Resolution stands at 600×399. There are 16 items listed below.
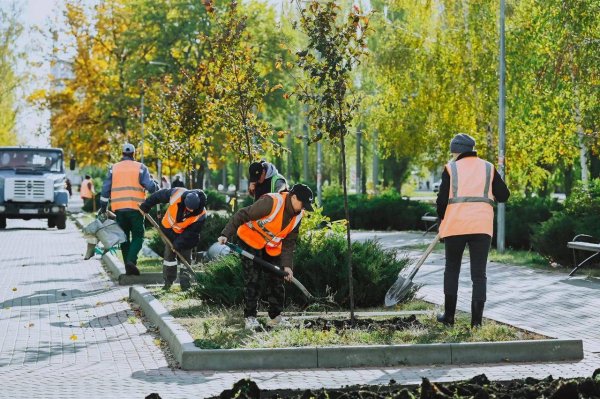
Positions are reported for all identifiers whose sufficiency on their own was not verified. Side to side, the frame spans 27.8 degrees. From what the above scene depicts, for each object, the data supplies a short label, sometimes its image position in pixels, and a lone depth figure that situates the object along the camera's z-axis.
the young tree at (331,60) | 11.11
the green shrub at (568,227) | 18.81
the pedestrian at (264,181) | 12.66
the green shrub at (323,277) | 12.49
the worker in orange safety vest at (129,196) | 17.00
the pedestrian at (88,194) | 50.97
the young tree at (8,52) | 67.56
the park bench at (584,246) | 16.97
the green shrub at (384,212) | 35.91
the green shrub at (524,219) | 25.42
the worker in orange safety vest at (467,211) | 10.70
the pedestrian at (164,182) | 42.94
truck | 35.28
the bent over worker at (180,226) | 14.72
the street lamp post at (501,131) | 24.53
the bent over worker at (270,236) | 10.62
